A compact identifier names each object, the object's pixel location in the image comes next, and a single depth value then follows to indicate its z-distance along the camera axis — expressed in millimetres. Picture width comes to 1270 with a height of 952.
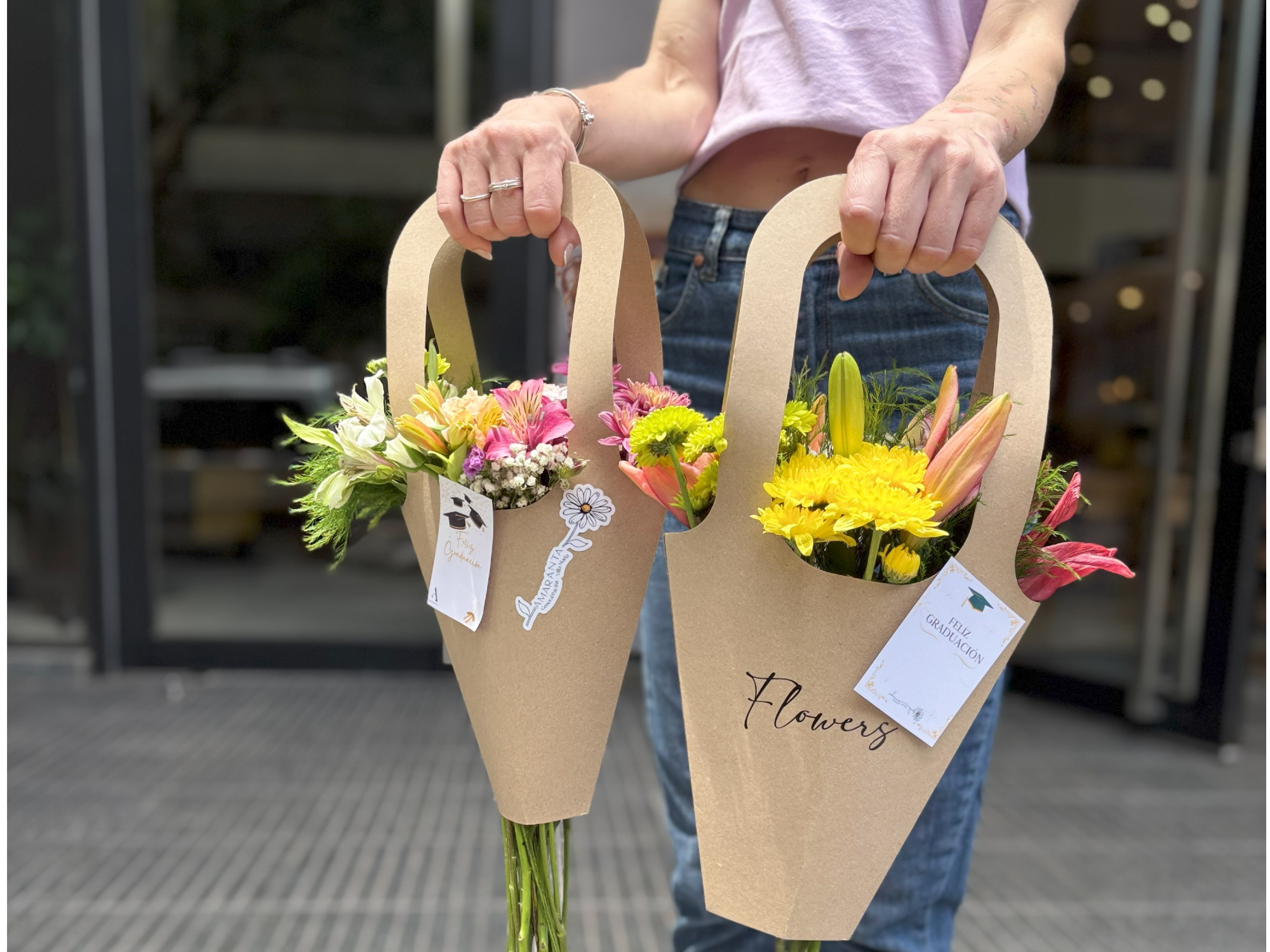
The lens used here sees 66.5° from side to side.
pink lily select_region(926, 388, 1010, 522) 569
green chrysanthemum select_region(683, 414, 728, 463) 586
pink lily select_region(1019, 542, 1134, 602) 604
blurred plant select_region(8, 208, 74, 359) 3123
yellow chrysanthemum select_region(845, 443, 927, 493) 556
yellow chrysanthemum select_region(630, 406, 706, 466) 584
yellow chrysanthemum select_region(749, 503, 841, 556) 551
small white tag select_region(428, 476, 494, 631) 656
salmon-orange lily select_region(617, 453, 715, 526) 615
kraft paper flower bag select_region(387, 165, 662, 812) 656
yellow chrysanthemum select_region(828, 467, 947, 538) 538
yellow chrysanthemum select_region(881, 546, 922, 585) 577
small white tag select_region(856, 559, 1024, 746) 579
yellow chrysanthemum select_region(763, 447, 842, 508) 555
